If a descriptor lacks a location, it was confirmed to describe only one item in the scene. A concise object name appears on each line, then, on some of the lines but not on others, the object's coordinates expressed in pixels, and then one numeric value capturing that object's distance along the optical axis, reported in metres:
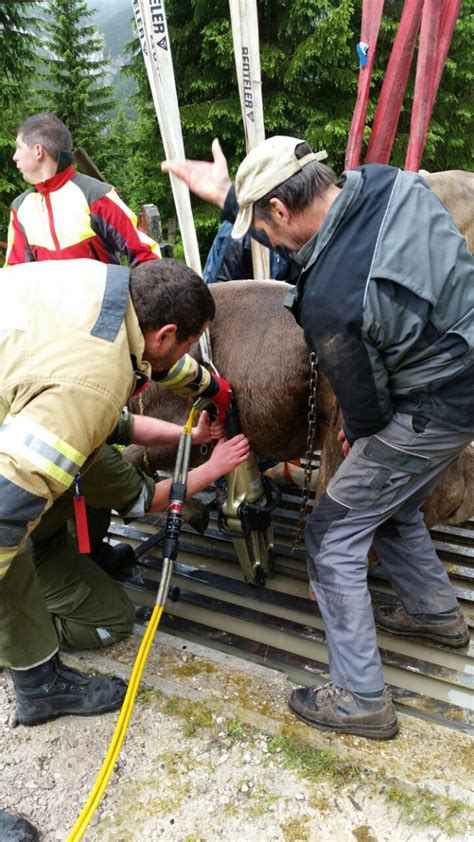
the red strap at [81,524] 2.26
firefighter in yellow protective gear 1.66
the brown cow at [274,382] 2.82
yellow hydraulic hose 1.81
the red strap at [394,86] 5.08
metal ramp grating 2.49
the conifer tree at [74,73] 18.28
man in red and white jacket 3.36
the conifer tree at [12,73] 12.52
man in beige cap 1.86
